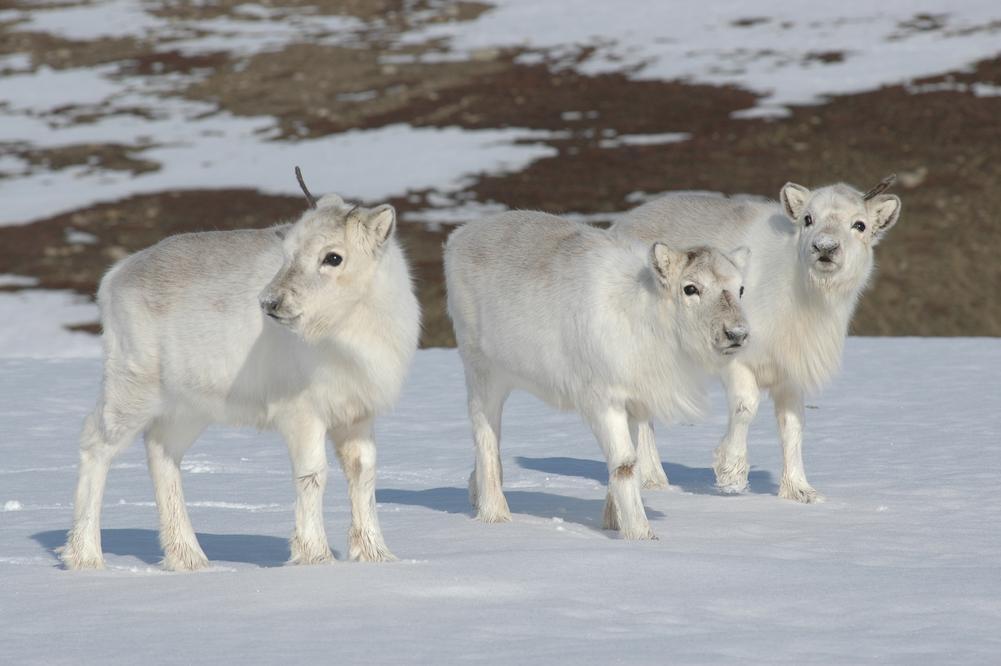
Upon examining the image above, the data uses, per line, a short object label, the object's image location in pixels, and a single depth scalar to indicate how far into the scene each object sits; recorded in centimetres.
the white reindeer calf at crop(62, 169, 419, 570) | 1425
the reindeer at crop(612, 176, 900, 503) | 1914
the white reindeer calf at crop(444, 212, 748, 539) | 1611
